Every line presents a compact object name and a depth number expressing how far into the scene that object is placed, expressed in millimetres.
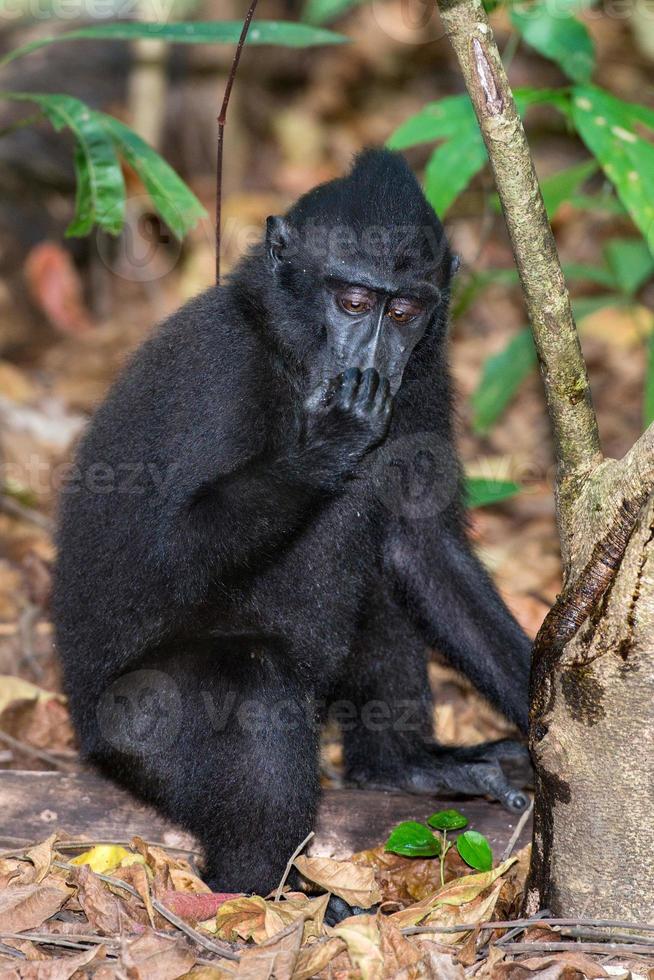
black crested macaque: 8211
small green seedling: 8516
